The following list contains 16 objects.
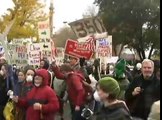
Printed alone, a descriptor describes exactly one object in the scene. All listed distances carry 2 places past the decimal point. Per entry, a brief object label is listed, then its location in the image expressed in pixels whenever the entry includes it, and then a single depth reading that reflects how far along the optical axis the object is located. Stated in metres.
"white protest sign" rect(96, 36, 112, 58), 6.85
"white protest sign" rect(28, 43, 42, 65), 6.24
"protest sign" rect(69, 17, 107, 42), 5.71
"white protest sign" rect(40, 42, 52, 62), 6.51
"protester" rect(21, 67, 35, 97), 4.35
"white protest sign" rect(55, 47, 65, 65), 9.46
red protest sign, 6.33
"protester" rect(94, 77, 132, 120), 2.61
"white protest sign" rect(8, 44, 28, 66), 5.92
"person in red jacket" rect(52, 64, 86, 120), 4.45
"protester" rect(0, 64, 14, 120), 4.93
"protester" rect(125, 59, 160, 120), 3.45
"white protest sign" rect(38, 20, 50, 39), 6.70
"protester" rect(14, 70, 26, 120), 4.42
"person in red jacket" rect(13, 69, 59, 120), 3.73
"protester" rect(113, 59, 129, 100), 4.45
